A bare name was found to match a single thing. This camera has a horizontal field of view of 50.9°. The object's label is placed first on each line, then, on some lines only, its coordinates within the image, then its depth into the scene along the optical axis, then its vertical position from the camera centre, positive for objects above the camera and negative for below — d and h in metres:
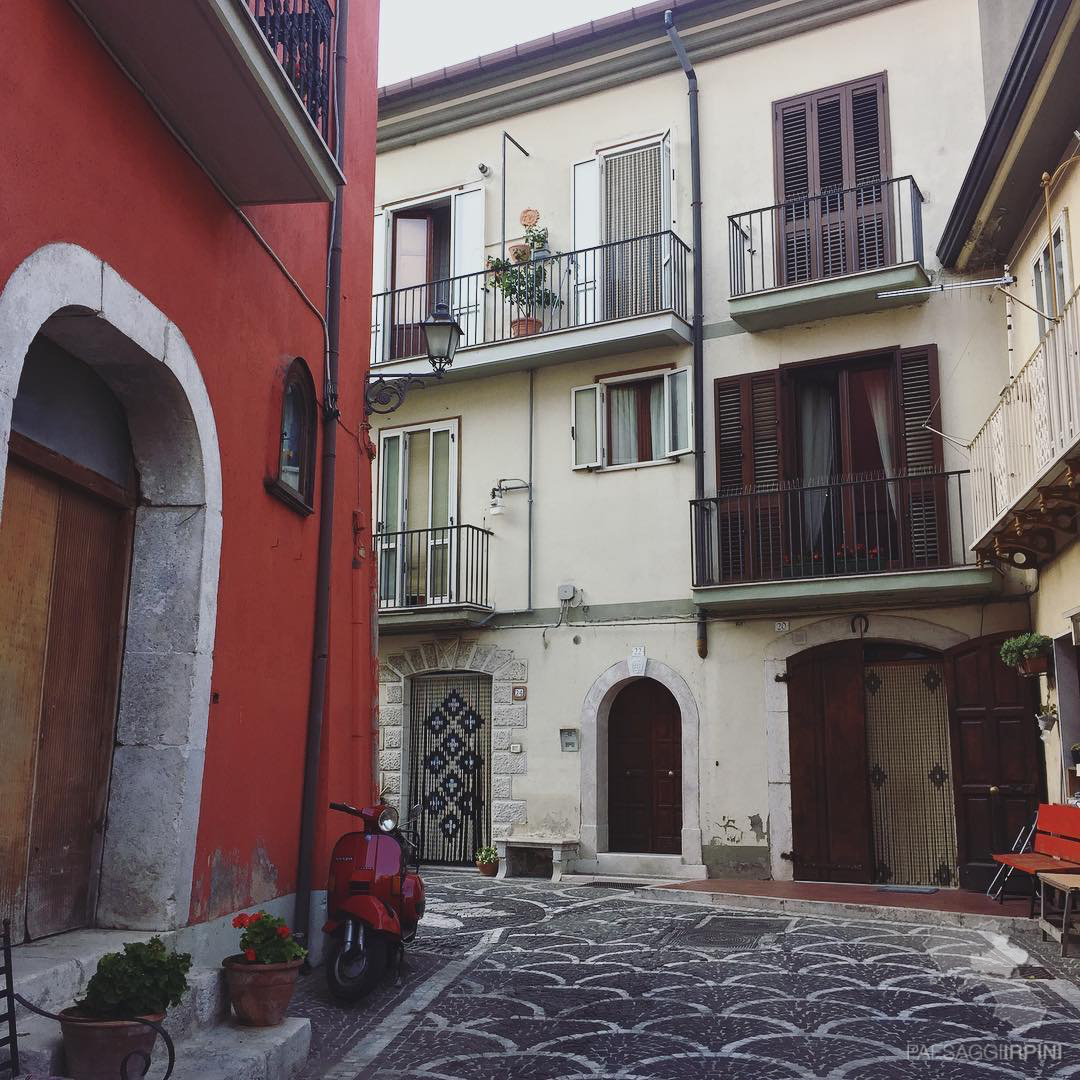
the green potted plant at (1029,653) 10.58 +0.88
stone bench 13.42 -1.27
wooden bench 8.79 -0.78
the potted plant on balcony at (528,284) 14.94 +6.02
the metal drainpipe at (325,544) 7.30 +1.37
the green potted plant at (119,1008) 4.13 -0.98
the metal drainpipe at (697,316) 13.59 +5.22
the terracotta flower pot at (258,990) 5.40 -1.16
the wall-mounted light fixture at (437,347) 8.57 +2.97
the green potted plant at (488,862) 13.96 -1.42
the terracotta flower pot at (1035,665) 10.61 +0.76
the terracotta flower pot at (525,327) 14.91 +5.44
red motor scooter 6.60 -0.96
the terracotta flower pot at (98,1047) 4.12 -1.09
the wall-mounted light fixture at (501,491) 14.94 +3.31
